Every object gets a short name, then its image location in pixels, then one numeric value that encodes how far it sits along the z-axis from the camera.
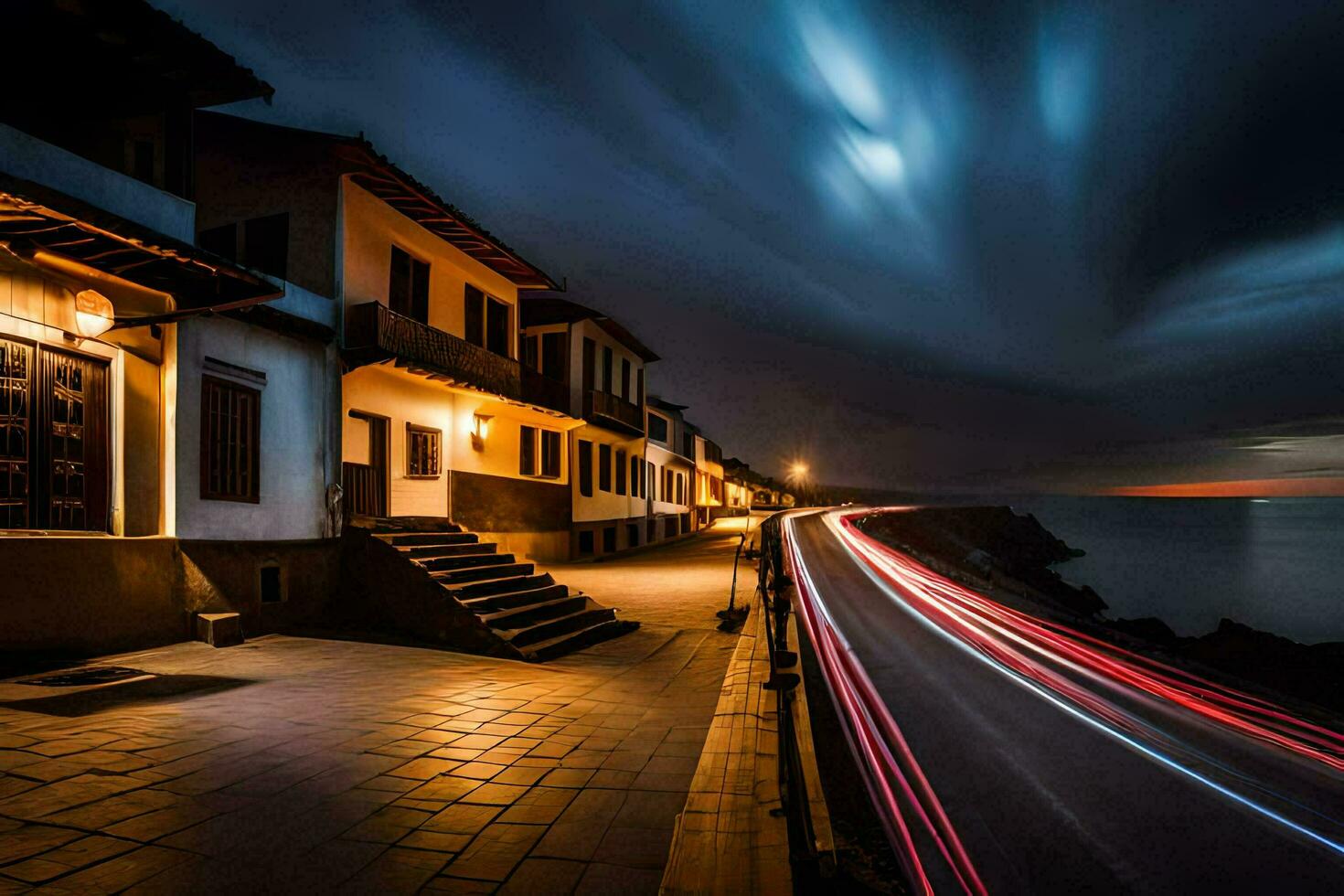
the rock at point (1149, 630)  25.66
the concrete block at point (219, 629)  9.44
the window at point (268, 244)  14.02
